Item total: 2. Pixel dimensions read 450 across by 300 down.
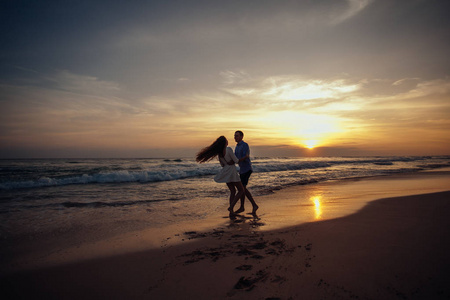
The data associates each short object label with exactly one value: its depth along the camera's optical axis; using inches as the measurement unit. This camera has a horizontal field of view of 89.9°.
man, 267.8
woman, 247.8
